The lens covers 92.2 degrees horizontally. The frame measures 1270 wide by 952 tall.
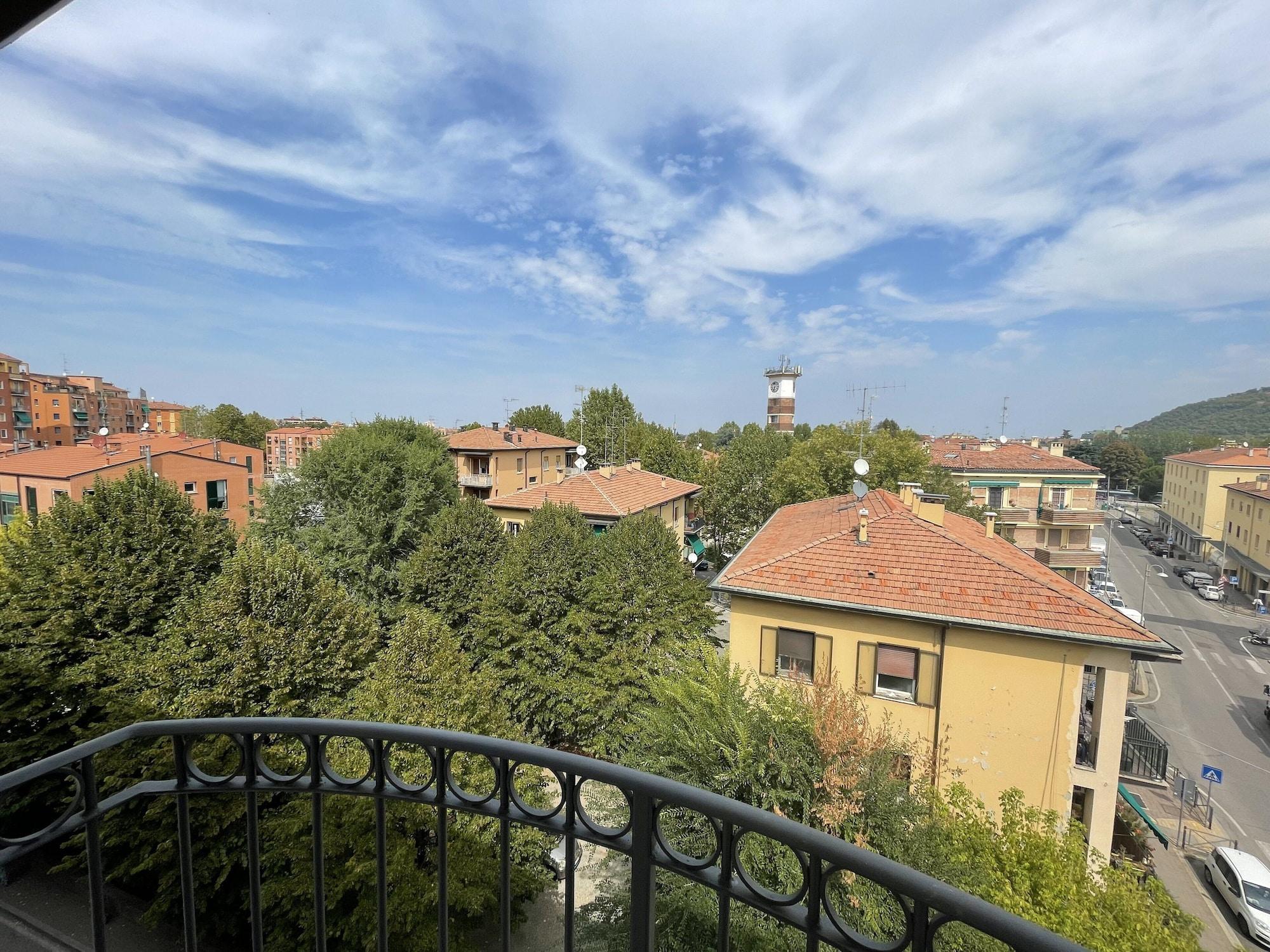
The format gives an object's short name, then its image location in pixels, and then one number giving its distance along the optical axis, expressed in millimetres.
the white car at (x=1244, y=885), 11852
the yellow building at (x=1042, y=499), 30141
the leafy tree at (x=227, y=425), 71125
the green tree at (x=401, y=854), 8523
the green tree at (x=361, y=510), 21281
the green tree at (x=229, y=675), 9875
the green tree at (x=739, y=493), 37656
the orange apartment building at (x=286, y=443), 69438
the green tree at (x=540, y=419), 58312
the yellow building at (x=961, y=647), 10742
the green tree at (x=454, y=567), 17984
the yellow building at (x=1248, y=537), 38906
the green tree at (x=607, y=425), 51406
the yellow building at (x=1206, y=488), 46938
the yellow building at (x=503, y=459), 35469
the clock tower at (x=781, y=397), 87188
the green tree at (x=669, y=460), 46500
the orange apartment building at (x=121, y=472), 24906
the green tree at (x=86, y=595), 11719
